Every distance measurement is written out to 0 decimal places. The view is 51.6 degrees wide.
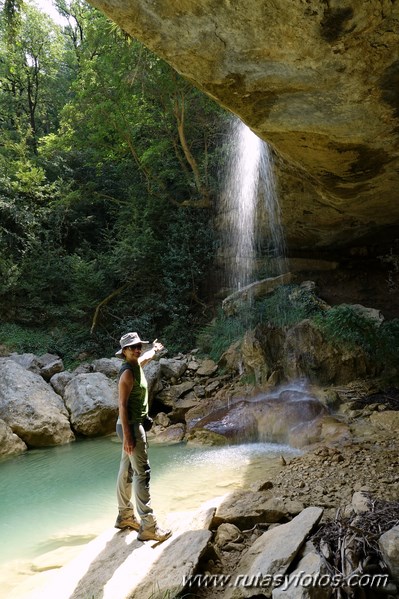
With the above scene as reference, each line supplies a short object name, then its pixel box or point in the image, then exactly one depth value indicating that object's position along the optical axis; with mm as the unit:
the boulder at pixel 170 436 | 7379
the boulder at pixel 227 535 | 3121
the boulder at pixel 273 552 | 2420
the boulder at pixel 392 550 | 2348
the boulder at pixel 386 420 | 5613
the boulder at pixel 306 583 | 2152
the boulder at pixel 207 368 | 9453
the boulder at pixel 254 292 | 10773
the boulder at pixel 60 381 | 9281
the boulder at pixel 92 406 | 8195
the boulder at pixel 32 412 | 7730
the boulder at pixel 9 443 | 7275
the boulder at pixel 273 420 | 6156
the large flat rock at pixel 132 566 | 2697
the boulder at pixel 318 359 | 7676
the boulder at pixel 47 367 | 10000
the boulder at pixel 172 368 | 9367
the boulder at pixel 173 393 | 8742
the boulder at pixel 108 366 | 10016
